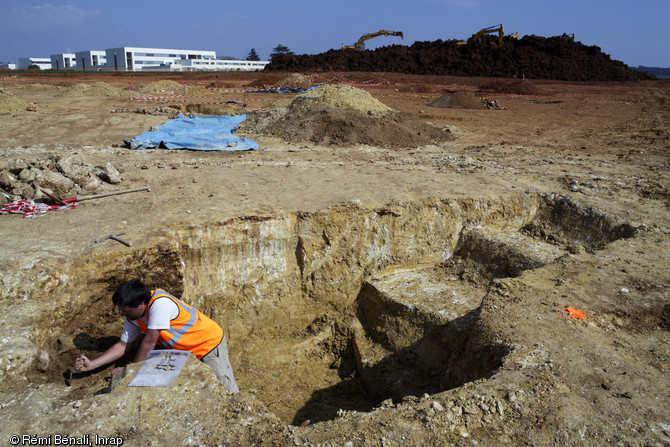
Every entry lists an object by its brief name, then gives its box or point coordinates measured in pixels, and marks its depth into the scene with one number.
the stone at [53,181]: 6.06
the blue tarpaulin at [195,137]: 9.66
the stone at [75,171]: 6.43
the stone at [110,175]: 6.76
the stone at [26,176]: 6.31
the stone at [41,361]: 3.70
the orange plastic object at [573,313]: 3.88
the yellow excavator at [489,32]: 32.53
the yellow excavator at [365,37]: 35.43
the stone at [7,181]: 6.08
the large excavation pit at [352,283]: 5.22
